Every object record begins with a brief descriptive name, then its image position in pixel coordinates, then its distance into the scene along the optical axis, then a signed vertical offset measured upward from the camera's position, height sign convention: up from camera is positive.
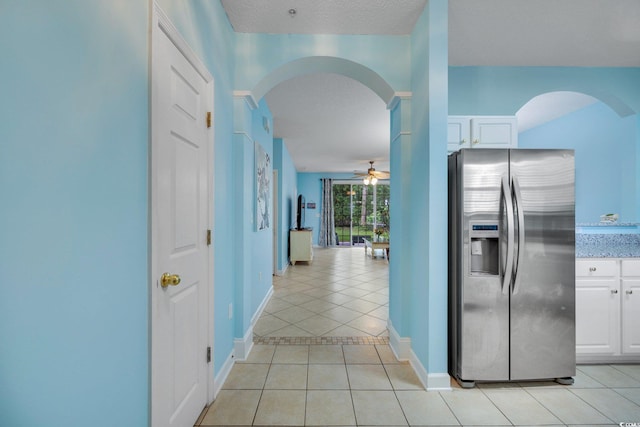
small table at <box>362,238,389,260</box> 7.12 -0.83
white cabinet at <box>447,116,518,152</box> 2.60 +0.79
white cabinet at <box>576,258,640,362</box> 2.25 -0.81
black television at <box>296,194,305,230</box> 7.49 +0.06
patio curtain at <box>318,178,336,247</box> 10.28 -0.16
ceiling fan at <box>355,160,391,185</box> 7.32 +1.11
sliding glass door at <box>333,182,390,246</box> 10.44 +0.31
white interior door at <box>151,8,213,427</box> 1.21 -0.08
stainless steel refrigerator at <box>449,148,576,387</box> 1.97 -0.42
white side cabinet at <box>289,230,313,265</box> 6.69 -0.81
